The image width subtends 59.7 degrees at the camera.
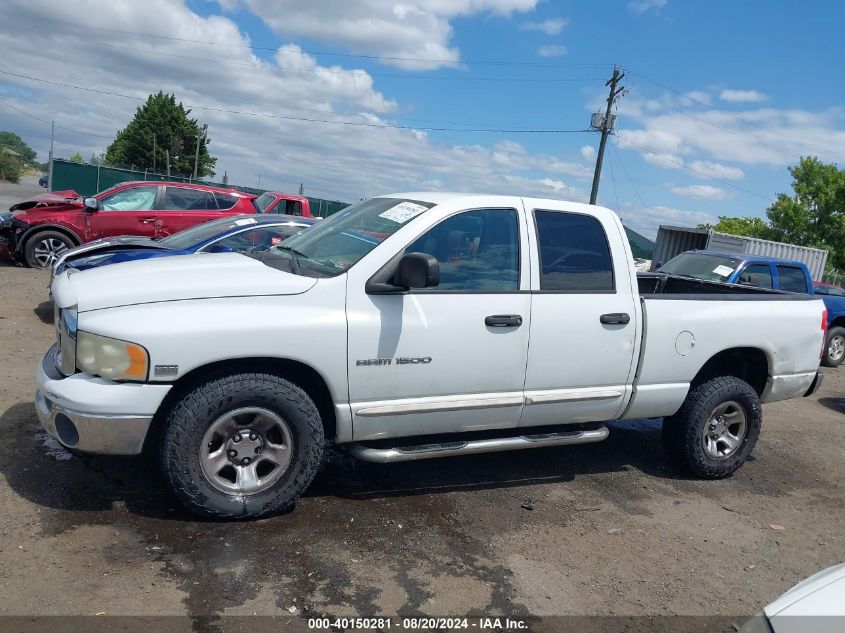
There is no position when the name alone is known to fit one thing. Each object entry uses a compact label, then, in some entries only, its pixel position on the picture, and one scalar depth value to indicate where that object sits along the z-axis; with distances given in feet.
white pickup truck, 12.51
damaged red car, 39.78
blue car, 26.27
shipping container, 62.69
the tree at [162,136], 223.10
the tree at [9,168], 245.24
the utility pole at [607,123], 104.88
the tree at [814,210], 143.43
